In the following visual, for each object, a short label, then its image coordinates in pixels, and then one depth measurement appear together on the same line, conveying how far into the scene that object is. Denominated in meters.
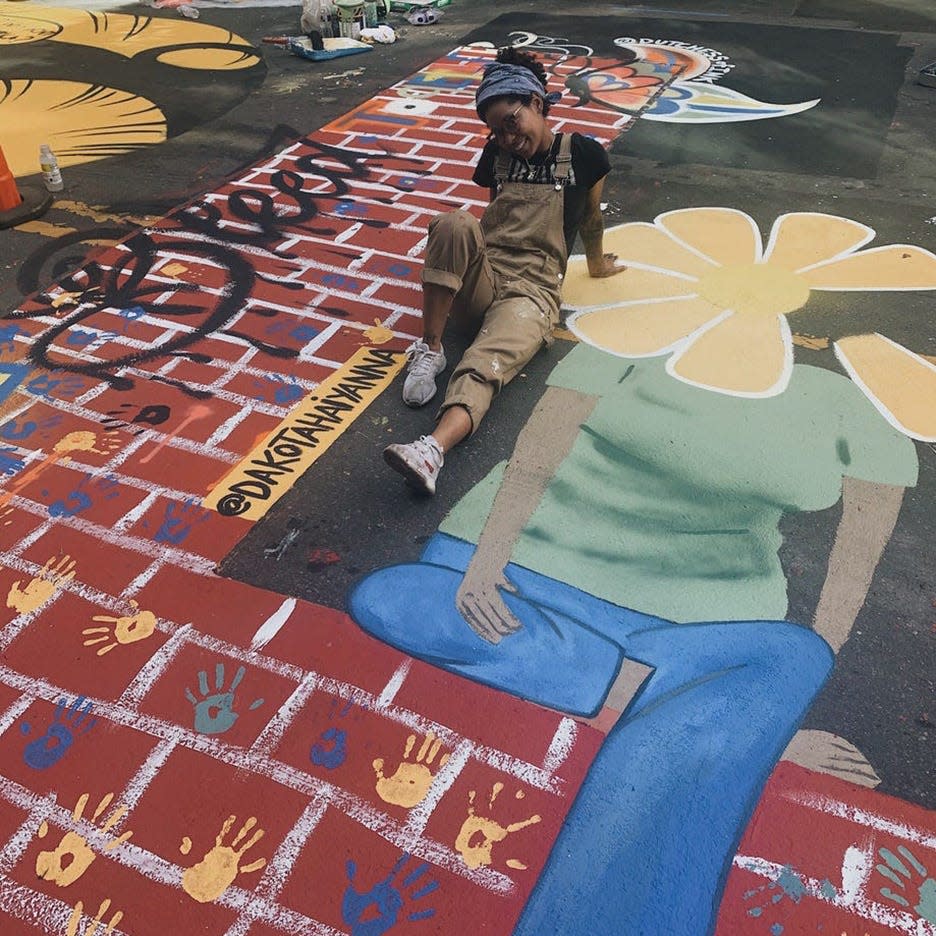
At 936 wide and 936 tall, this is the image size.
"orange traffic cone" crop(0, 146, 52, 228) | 4.25
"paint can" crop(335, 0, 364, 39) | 6.97
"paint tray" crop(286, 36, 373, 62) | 6.68
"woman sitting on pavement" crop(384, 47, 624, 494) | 2.89
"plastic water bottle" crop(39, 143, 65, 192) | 4.56
